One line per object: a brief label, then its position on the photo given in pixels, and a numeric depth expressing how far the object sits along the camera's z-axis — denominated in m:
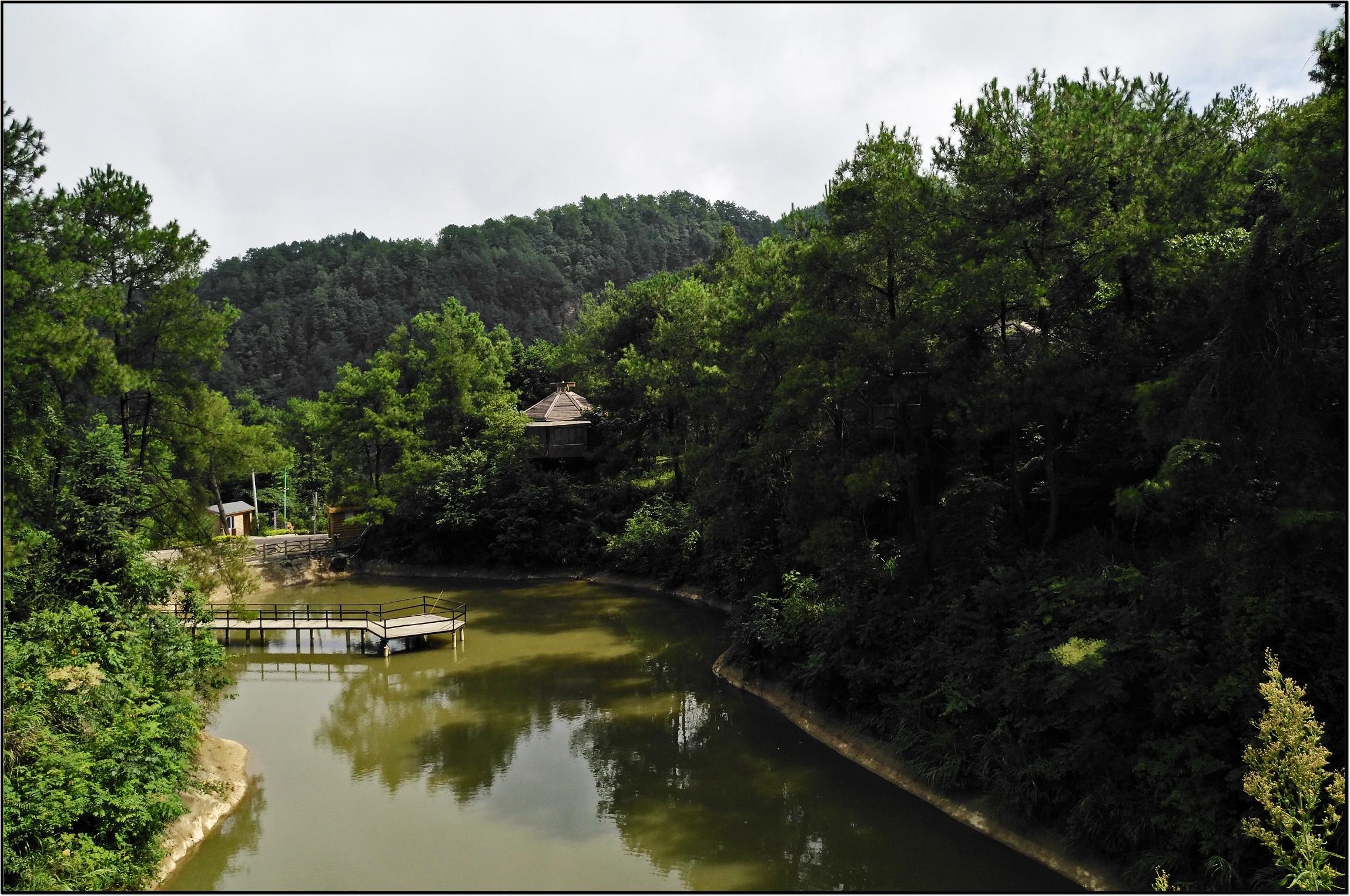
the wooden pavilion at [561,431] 38.56
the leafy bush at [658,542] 30.66
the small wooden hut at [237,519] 39.86
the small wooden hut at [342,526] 39.22
